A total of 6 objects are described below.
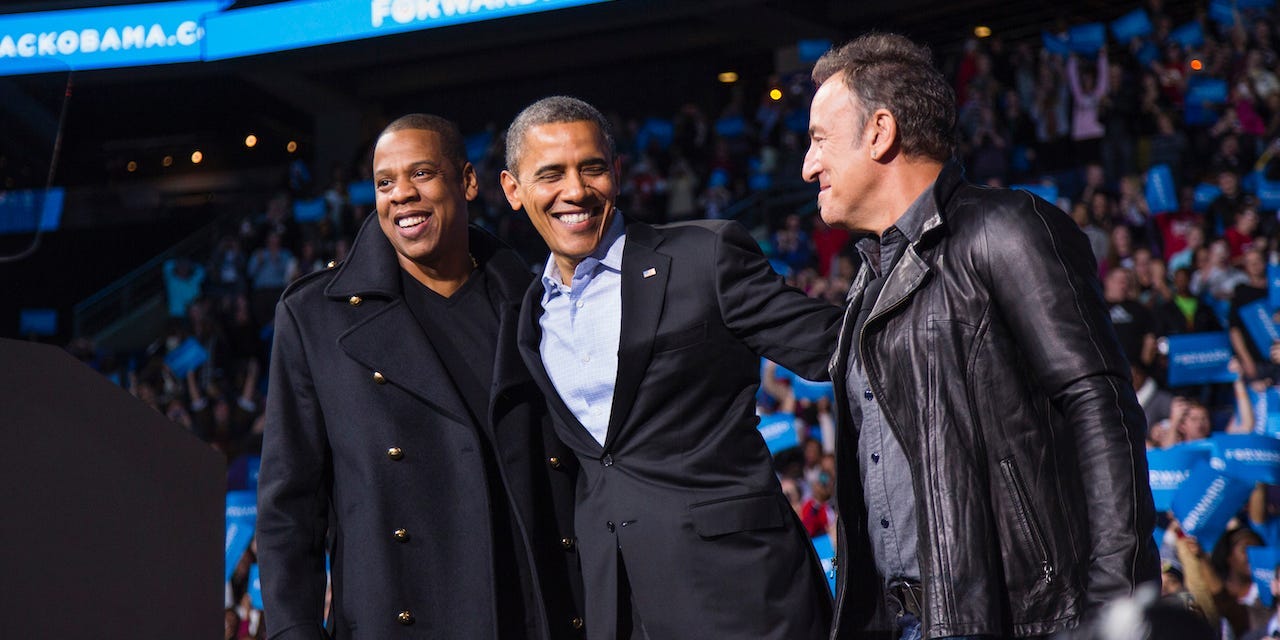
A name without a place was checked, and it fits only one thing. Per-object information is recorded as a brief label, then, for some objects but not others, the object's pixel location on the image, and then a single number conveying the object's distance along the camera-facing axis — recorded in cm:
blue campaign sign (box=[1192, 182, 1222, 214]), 932
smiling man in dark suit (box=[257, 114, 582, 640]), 264
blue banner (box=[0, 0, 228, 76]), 1673
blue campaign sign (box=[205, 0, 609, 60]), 1483
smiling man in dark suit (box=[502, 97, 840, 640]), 243
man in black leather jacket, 187
